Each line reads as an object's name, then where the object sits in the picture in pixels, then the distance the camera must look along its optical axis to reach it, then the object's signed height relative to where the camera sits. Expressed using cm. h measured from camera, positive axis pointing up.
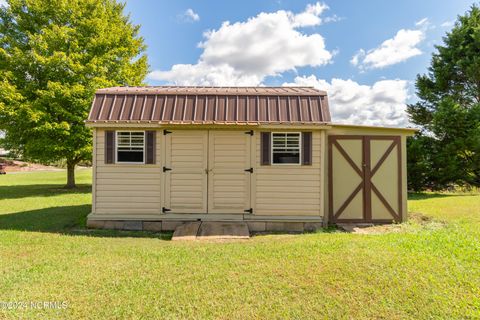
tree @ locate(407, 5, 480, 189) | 1291 +279
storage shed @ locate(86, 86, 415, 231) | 658 -16
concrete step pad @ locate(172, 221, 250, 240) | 567 -163
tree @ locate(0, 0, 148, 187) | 1190 +441
